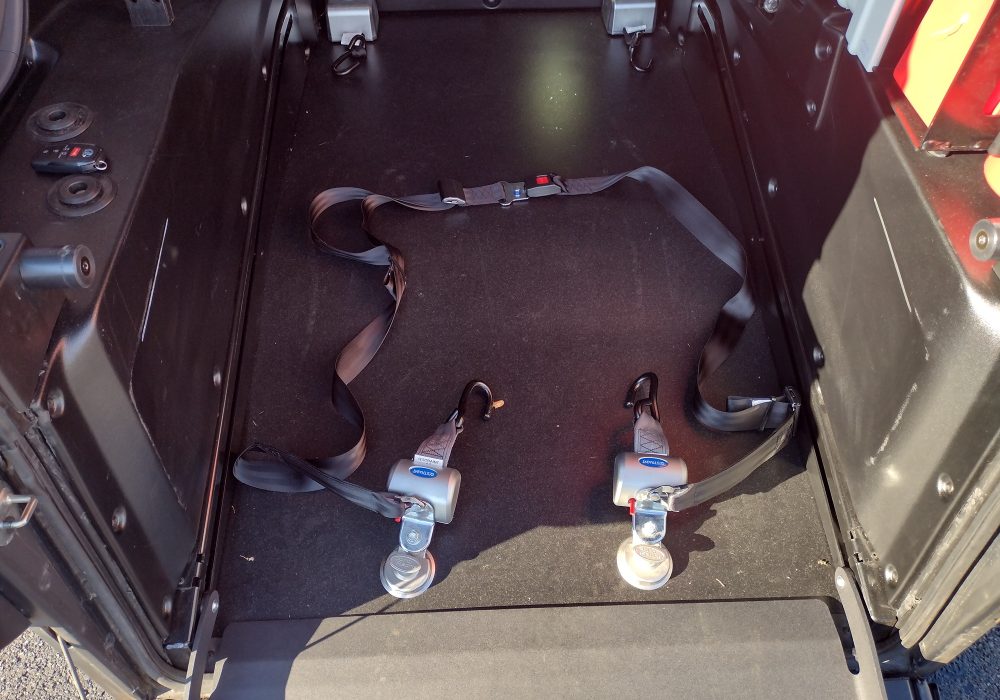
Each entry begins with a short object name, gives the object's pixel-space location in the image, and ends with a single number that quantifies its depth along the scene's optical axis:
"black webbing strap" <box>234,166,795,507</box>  1.25
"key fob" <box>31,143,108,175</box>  1.00
